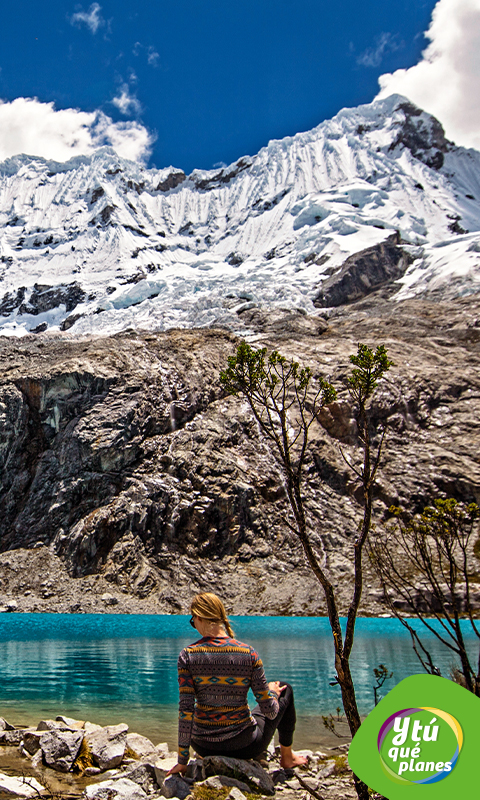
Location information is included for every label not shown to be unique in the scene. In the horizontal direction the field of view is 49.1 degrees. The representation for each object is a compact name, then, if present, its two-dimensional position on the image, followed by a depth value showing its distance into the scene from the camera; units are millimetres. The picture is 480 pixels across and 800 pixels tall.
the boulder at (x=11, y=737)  9773
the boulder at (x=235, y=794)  5737
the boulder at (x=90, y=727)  10334
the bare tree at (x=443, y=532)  5664
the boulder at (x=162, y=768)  6852
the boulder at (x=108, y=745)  8516
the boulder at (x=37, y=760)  8250
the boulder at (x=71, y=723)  10821
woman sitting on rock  5891
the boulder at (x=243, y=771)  6340
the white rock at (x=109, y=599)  58000
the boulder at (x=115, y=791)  6234
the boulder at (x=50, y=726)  9782
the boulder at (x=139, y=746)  9087
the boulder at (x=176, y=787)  6156
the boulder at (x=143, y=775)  6981
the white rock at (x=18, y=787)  6242
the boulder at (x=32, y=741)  8975
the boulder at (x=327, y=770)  8602
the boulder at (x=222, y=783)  6070
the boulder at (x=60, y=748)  8203
